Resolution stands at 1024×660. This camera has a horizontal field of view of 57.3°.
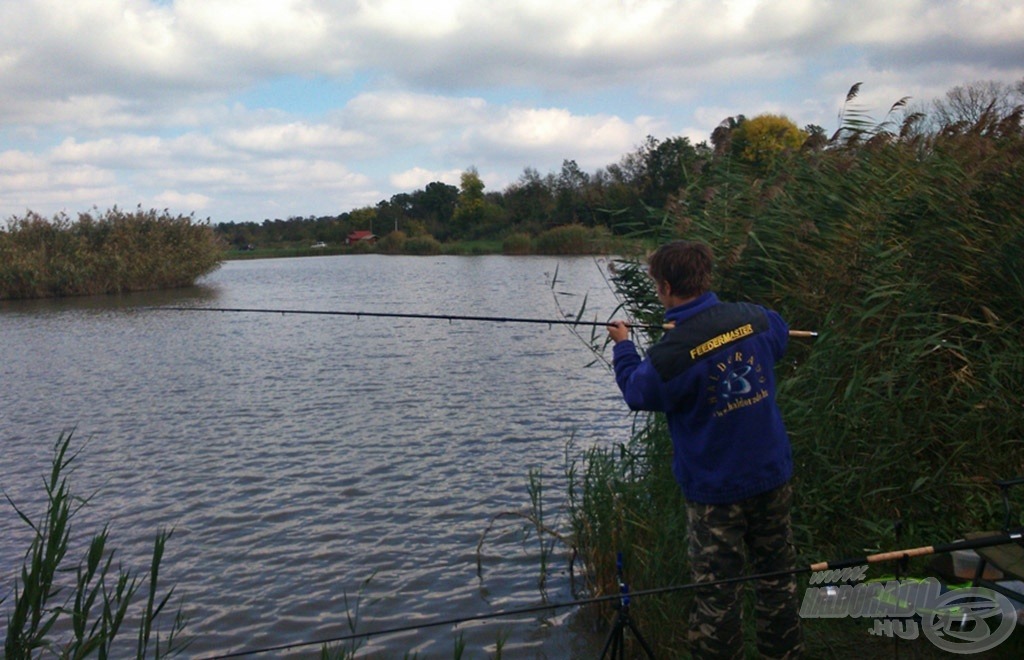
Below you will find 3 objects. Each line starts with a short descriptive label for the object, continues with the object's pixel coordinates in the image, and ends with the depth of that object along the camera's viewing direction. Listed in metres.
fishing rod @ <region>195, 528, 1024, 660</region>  3.04
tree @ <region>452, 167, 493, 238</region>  76.62
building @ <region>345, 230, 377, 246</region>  96.14
